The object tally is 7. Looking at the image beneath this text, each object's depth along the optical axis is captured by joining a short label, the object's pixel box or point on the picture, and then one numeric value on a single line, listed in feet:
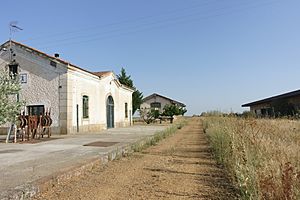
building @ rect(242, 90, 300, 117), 92.43
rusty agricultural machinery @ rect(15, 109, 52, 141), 42.68
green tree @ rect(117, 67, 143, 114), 136.69
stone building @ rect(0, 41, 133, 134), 52.26
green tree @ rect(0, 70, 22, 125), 24.84
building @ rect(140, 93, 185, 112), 204.50
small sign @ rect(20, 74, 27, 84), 55.11
